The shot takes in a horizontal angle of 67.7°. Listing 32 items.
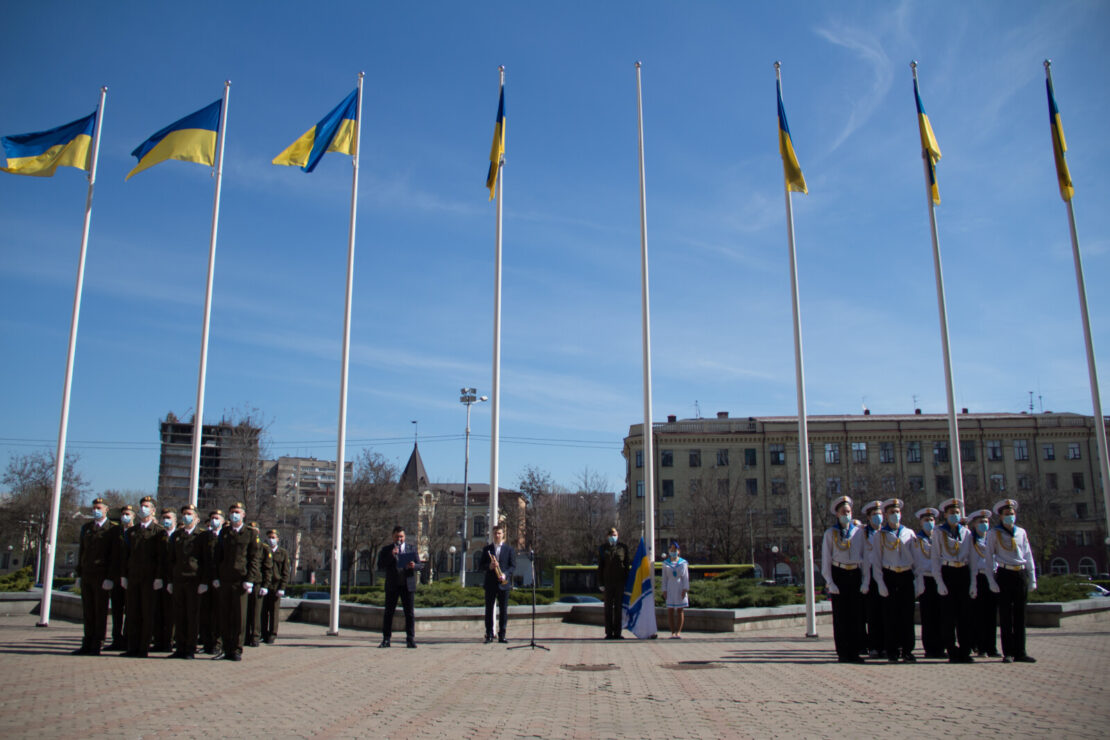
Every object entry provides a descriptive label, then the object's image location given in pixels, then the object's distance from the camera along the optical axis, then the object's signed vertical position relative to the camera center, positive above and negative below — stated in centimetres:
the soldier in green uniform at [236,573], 1182 -70
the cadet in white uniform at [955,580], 1141 -73
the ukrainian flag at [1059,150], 1867 +847
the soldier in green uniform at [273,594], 1464 -123
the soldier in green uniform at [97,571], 1223 -70
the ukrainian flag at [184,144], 1780 +808
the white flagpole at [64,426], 1650 +202
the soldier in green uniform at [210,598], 1212 -108
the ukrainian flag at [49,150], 1794 +815
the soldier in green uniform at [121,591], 1245 -100
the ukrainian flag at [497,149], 1866 +838
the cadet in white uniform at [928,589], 1173 -88
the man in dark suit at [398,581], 1401 -95
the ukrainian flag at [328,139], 1769 +822
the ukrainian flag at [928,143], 1867 +855
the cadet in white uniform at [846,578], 1157 -72
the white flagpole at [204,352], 1587 +339
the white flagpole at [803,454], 1539 +151
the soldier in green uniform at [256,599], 1369 -124
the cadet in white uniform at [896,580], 1150 -75
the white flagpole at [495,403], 1610 +245
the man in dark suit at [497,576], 1431 -86
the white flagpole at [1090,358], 1755 +357
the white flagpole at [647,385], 1630 +280
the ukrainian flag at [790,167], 1811 +774
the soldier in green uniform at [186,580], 1193 -80
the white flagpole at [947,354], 1639 +357
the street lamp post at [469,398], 4794 +723
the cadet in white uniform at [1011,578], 1127 -70
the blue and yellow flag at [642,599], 1510 -133
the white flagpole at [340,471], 1558 +100
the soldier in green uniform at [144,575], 1210 -75
